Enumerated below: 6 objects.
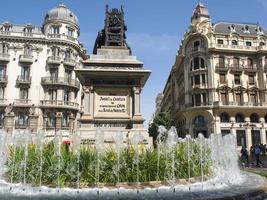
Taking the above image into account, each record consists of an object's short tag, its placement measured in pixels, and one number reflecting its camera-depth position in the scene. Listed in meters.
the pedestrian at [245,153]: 23.25
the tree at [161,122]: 50.12
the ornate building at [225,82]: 50.09
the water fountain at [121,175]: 7.76
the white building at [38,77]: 46.50
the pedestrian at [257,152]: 21.57
